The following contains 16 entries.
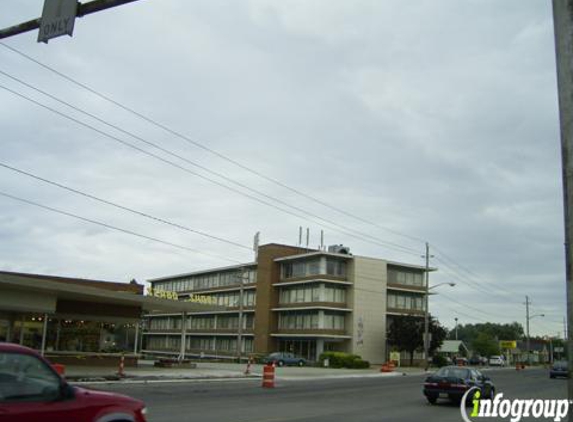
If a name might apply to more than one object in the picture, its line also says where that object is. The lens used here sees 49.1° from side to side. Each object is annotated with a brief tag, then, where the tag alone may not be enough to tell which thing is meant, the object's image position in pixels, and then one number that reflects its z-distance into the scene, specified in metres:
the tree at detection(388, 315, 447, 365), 74.38
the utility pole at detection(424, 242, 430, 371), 62.18
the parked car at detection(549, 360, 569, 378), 51.94
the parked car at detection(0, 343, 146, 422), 6.42
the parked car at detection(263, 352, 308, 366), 65.62
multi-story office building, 77.38
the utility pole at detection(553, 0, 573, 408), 5.96
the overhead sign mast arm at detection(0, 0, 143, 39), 9.20
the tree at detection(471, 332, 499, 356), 134.62
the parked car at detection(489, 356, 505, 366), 108.39
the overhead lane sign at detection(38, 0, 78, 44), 9.25
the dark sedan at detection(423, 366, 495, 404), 21.97
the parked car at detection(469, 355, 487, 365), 104.94
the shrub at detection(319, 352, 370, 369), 63.97
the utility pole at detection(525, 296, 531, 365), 109.82
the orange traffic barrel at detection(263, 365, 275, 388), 29.42
